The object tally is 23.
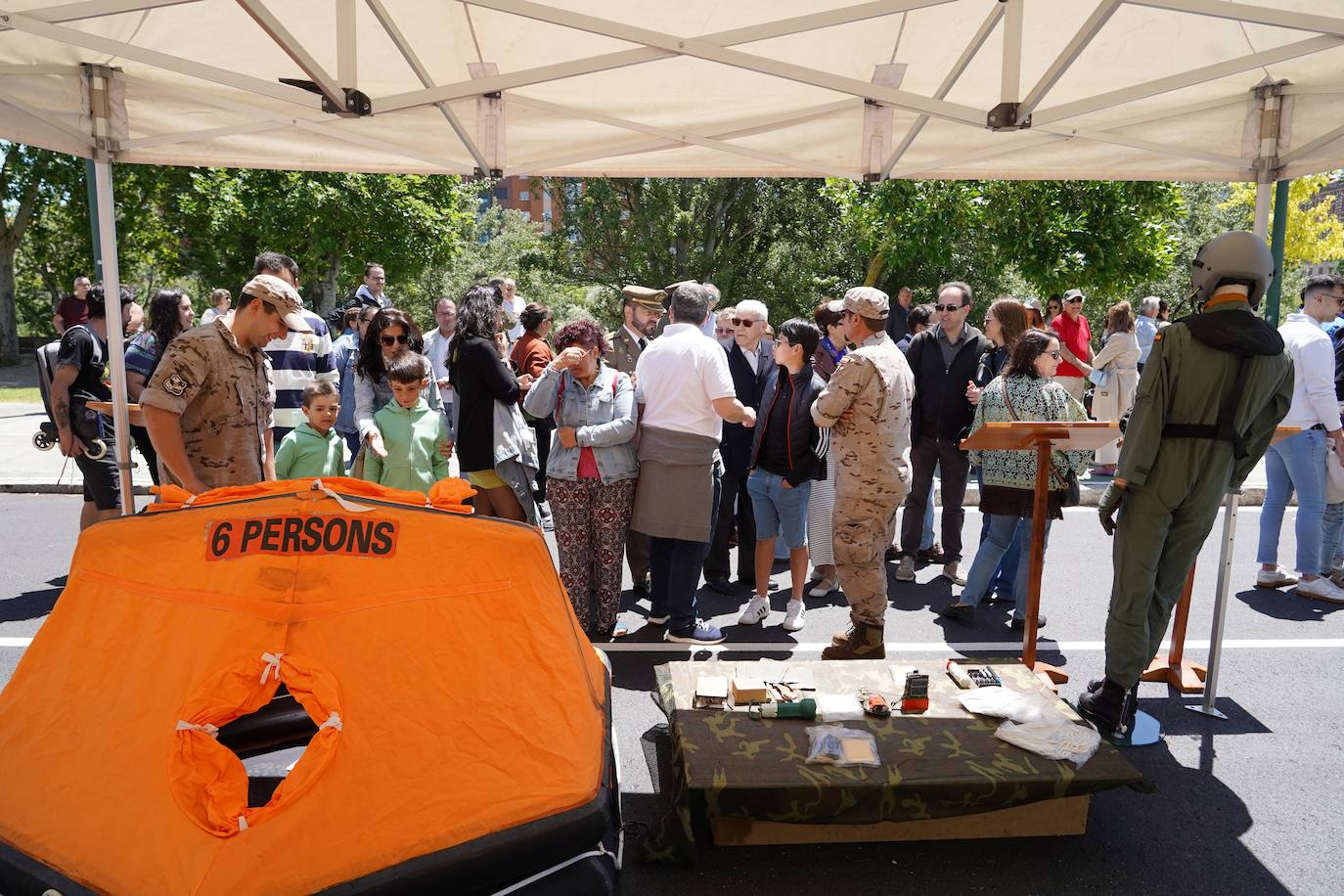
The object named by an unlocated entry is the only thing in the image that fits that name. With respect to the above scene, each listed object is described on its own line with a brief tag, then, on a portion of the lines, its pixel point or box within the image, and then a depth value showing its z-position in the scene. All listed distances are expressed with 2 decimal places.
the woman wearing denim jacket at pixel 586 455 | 5.02
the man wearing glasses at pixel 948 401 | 6.47
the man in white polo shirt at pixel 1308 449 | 5.91
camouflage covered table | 3.08
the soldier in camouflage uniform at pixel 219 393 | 3.74
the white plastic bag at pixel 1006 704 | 3.60
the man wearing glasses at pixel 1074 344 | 10.60
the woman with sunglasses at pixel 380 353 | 5.42
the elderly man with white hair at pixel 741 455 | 6.21
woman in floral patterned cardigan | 5.31
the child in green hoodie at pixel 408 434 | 4.90
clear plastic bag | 3.26
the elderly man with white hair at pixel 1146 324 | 11.66
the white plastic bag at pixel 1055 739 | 3.29
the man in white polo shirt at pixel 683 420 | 4.98
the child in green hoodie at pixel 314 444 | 4.77
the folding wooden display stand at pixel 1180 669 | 4.72
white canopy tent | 3.79
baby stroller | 6.04
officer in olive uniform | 6.21
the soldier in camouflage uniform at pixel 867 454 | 4.67
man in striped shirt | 5.67
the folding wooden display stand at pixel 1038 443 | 4.12
